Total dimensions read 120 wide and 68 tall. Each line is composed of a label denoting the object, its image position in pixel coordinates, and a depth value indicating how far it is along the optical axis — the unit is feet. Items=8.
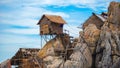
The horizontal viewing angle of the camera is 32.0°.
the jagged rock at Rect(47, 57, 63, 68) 145.39
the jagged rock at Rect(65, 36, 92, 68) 142.56
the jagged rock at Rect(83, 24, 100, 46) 146.94
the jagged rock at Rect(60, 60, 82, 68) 141.63
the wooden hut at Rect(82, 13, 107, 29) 160.43
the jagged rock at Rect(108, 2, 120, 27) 153.13
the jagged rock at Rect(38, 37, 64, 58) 153.60
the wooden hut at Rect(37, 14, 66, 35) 159.20
